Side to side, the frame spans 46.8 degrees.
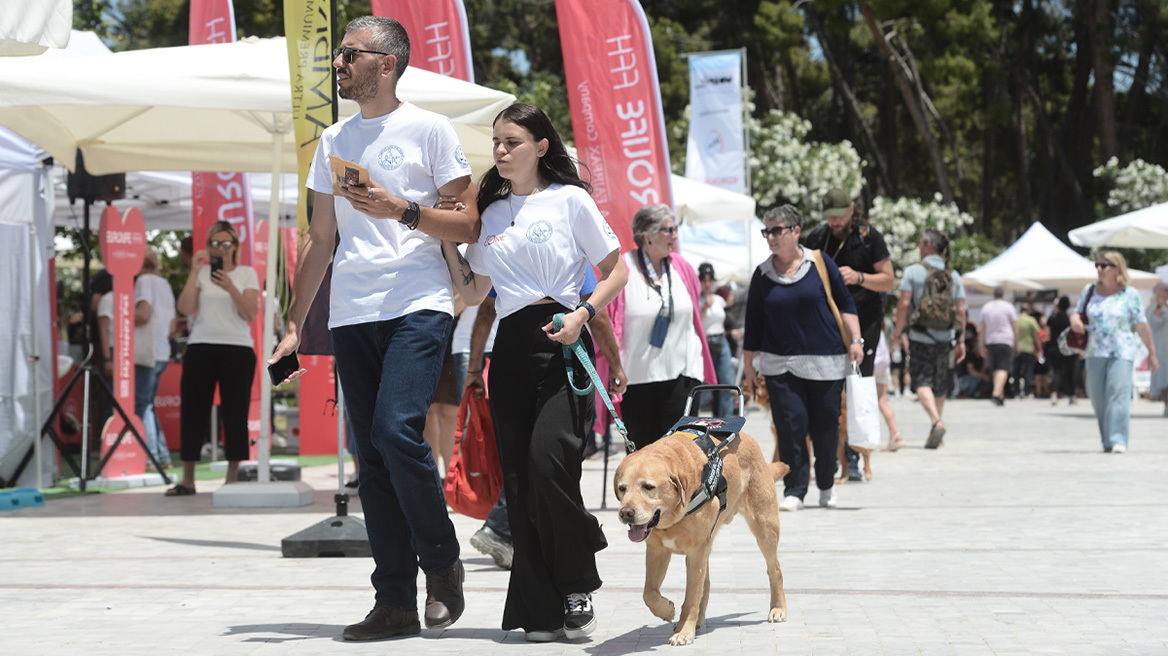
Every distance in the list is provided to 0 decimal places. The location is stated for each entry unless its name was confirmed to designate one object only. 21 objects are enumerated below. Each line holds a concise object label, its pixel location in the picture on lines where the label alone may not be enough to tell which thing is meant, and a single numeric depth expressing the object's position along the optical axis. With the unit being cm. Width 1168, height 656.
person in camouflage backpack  1290
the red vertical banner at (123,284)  1016
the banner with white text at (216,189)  1193
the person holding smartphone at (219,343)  952
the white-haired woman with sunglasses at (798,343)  815
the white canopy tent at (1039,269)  2705
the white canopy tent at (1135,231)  1769
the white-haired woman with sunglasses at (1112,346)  1322
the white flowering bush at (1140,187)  3481
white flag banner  2238
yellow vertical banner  699
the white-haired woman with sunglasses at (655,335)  717
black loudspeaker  1009
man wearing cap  941
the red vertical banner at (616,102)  1107
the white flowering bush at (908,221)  3838
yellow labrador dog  424
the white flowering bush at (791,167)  3672
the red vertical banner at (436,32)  1051
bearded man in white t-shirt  452
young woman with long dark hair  458
